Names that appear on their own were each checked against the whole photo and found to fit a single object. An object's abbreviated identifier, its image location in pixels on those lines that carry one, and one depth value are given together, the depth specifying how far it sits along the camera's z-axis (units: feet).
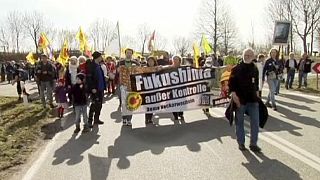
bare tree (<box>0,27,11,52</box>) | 127.74
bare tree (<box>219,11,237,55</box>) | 93.99
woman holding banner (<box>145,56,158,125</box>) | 20.51
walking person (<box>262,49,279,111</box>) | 24.38
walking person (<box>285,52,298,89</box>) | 38.10
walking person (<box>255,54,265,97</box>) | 26.23
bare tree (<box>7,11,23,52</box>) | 125.28
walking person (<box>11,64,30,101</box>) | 32.92
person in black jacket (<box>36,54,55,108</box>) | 26.59
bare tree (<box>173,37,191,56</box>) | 154.82
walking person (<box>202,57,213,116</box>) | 22.44
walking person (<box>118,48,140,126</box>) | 22.90
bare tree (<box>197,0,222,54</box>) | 91.42
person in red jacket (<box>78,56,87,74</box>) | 19.30
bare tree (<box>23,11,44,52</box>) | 121.86
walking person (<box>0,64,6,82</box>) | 69.52
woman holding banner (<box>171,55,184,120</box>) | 21.20
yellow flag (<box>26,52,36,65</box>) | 42.39
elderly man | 14.15
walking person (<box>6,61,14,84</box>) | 59.17
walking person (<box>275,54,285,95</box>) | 25.96
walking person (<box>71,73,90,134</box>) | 18.85
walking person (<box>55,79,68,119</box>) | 22.40
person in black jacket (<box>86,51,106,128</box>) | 19.20
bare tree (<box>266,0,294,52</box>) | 85.87
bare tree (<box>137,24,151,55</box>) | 144.72
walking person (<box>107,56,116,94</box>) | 35.31
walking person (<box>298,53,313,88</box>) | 39.36
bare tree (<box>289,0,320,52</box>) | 84.75
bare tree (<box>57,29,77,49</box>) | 141.30
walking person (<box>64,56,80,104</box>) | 19.29
